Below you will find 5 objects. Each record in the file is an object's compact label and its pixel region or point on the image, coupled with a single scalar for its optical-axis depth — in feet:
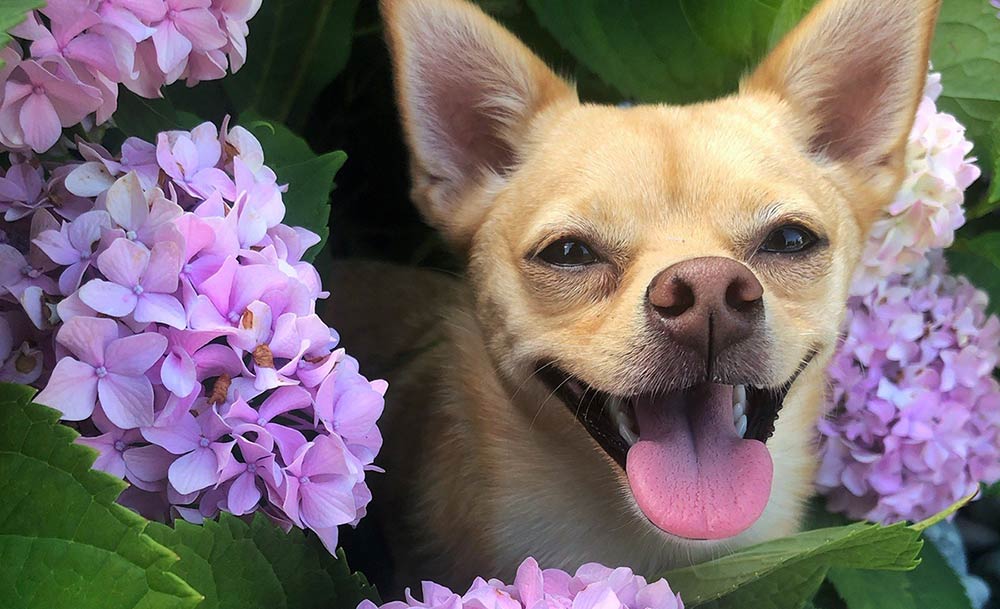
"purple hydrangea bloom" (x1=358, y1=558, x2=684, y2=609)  0.98
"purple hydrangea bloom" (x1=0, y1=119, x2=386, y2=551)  0.95
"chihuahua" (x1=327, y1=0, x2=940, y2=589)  1.15
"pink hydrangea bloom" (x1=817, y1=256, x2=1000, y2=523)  1.36
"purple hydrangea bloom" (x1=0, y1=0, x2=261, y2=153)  0.95
